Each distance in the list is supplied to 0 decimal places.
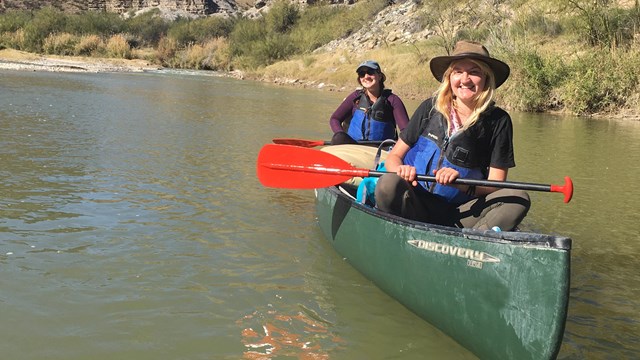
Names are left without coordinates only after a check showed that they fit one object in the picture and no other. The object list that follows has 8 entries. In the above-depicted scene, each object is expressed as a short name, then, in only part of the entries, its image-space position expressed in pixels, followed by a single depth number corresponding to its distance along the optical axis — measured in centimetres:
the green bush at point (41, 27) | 4125
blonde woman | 321
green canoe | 238
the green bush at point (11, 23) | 4362
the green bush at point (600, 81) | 1521
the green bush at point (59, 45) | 4041
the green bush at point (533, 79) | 1639
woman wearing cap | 557
